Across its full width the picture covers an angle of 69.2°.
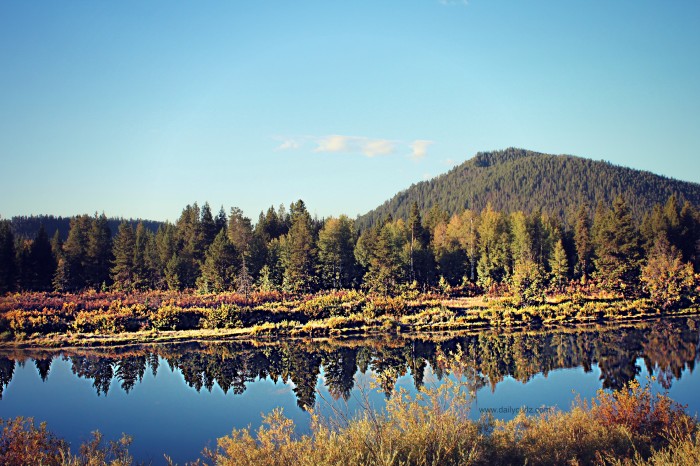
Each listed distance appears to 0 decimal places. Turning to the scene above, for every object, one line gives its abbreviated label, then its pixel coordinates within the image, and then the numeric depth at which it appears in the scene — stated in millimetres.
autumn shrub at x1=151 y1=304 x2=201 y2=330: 40688
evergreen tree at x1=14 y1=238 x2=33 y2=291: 55334
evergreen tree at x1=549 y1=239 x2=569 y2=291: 58634
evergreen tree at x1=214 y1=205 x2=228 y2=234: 79062
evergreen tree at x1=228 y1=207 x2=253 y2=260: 67562
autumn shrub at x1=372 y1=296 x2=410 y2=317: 45688
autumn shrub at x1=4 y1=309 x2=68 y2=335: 37875
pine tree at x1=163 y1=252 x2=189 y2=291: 60969
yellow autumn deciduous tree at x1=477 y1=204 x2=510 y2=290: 62844
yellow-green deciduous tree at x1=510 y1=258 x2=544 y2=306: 49112
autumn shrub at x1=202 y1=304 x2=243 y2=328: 41281
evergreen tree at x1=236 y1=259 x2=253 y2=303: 55969
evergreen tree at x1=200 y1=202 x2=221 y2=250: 70012
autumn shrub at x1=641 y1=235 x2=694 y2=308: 48875
